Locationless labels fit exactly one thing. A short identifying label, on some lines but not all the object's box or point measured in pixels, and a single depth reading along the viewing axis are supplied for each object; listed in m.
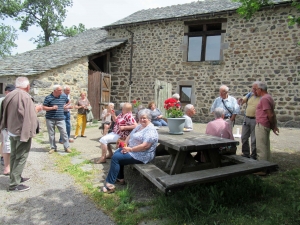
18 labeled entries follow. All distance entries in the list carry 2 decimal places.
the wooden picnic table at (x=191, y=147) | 3.06
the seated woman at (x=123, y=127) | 4.29
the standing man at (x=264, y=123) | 3.74
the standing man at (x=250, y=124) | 4.32
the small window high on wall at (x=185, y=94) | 10.65
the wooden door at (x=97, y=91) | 10.53
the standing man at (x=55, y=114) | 5.20
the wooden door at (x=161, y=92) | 9.95
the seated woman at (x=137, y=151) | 3.27
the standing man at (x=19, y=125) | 3.18
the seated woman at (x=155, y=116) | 6.02
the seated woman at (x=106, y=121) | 5.96
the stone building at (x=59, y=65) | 8.05
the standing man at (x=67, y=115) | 6.26
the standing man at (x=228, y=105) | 4.78
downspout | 11.51
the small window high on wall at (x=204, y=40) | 10.02
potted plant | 3.65
